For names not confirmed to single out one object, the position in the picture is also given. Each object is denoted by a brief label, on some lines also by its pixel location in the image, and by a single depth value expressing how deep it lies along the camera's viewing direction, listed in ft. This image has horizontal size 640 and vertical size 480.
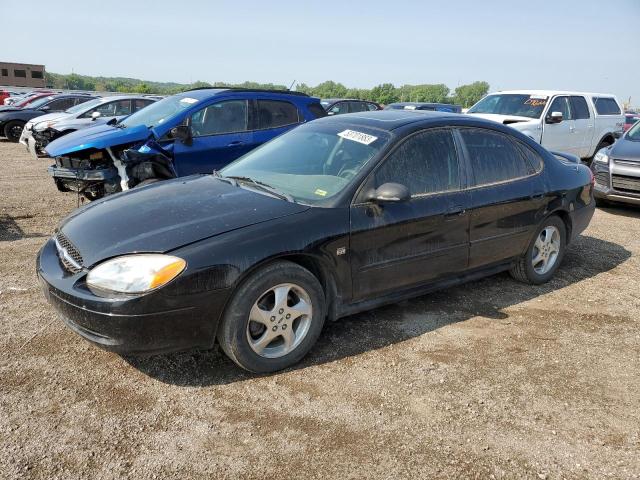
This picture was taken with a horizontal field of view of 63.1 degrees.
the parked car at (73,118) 36.78
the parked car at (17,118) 52.08
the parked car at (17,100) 53.16
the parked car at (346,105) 52.83
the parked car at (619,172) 26.03
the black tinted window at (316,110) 24.80
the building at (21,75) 248.11
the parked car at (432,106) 56.52
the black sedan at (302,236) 9.31
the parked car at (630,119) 73.17
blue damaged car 20.58
